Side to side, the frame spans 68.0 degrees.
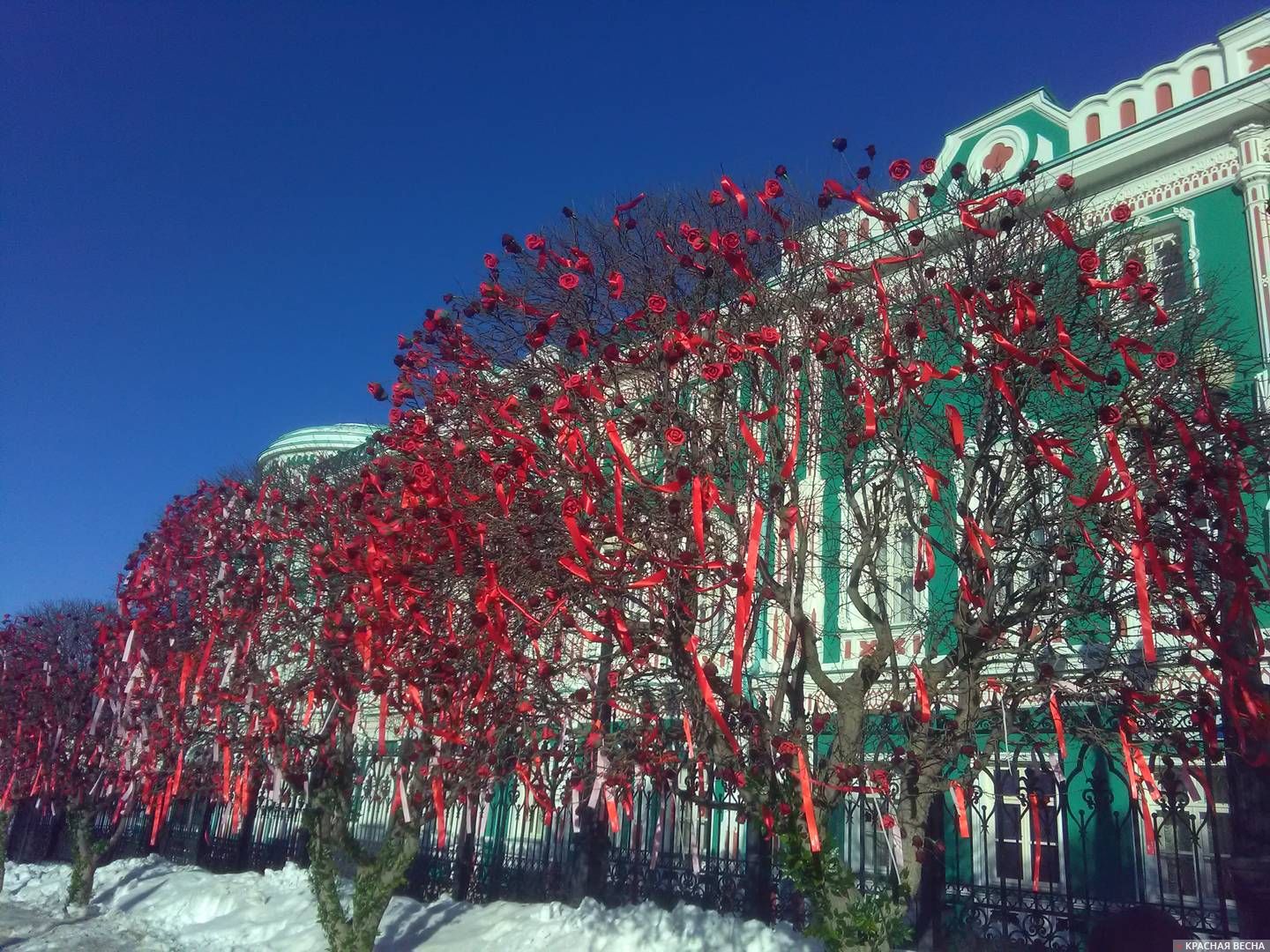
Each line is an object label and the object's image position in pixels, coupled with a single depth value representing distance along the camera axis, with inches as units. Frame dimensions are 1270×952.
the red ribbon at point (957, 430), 207.2
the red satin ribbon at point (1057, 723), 203.9
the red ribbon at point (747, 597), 173.9
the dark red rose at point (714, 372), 196.9
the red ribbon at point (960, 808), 220.1
